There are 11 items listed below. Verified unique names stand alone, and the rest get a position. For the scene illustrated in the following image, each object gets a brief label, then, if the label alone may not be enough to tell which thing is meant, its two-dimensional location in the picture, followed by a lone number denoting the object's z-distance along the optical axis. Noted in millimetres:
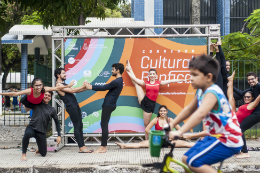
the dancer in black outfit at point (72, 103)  6215
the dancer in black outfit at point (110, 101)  6219
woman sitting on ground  6664
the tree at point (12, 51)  20422
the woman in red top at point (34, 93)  5422
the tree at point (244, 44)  8852
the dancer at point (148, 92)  6742
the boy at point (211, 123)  2568
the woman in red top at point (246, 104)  5582
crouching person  5629
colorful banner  7078
